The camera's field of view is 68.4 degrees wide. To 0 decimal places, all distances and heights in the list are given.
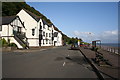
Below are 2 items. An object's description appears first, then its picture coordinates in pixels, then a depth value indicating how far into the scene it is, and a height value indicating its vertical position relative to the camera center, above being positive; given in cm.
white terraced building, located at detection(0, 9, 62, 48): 2915 +432
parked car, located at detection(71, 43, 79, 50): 2677 -161
